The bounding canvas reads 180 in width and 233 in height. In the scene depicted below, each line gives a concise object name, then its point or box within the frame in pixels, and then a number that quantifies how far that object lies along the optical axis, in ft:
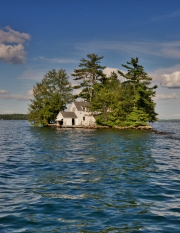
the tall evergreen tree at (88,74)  313.32
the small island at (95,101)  256.93
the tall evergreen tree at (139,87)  254.68
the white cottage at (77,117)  290.76
